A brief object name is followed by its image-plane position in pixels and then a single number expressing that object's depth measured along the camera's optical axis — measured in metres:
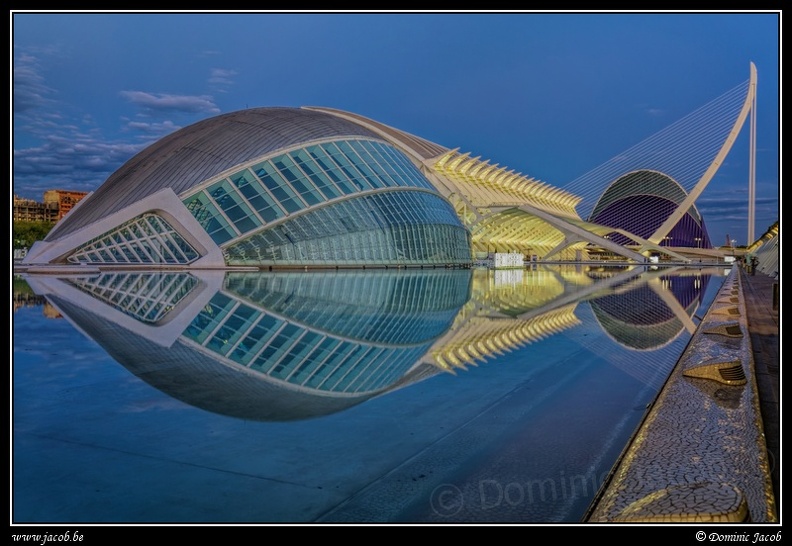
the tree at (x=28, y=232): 64.62
